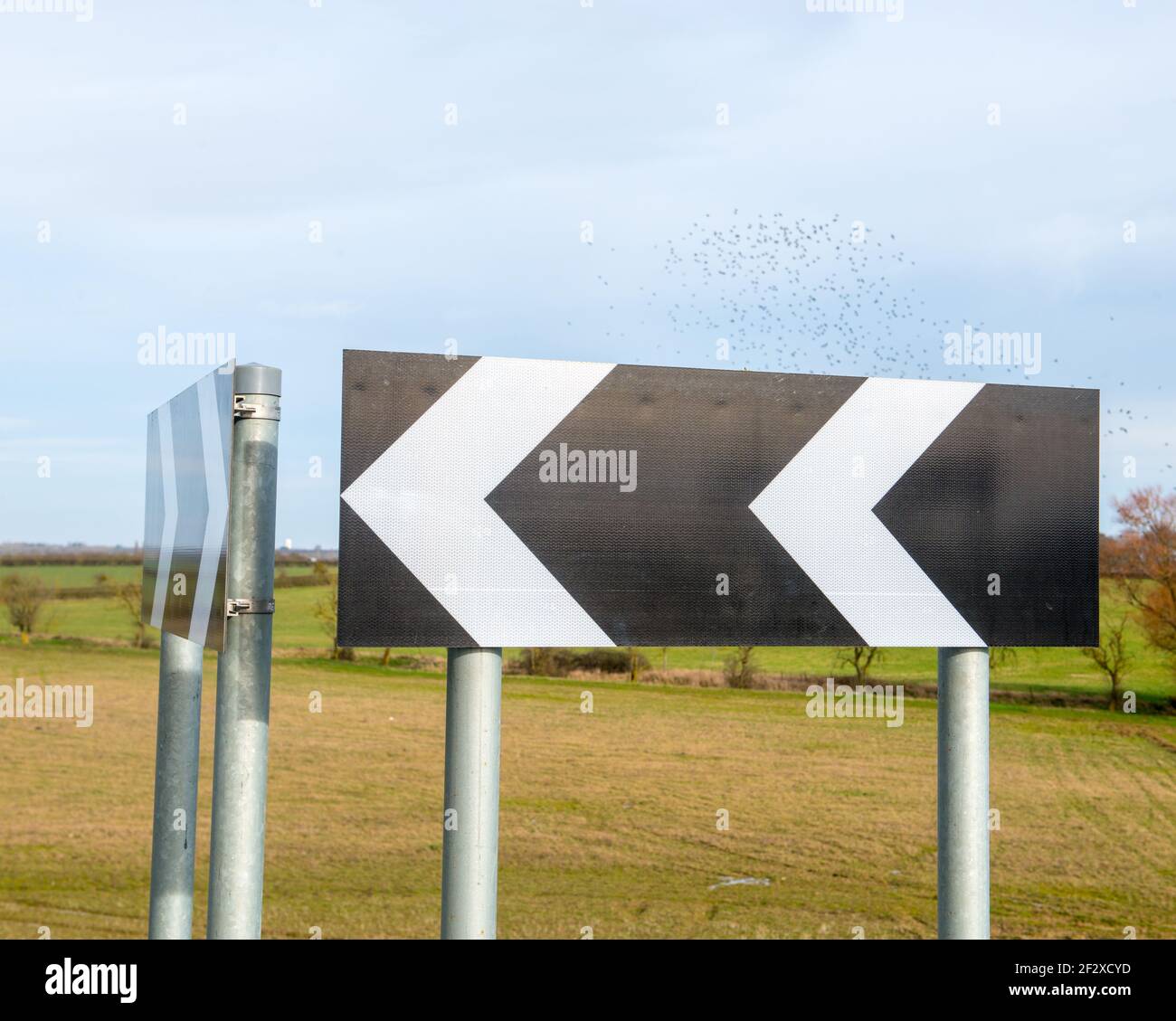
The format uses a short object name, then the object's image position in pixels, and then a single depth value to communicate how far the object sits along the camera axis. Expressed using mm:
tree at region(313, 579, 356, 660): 27594
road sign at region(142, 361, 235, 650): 2189
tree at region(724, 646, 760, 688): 31094
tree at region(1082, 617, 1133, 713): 29406
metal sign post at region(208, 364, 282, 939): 2119
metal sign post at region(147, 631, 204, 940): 2561
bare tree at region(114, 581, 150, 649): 32612
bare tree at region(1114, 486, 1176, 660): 29281
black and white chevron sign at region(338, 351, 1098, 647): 2229
